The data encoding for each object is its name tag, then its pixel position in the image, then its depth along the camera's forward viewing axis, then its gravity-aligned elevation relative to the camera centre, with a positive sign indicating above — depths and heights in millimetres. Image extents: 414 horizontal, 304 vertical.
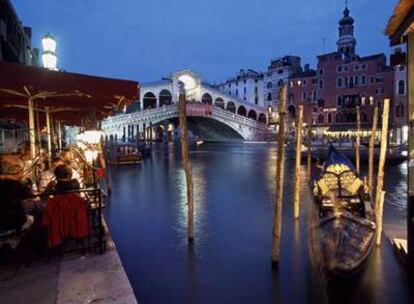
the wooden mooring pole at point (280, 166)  6758 -597
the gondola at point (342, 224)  5574 -1663
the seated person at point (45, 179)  7411 -888
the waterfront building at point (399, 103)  39406 +3434
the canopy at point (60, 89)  4566 +749
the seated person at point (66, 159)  7898 -497
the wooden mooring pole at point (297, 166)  9930 -866
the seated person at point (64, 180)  5631 -689
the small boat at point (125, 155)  26109 -1390
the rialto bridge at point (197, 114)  43312 +2962
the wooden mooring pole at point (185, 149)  8227 -311
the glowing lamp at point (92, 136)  8977 +13
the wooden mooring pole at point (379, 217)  7941 -1852
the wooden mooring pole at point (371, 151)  10625 -500
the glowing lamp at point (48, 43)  8672 +2254
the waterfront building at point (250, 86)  72812 +9948
